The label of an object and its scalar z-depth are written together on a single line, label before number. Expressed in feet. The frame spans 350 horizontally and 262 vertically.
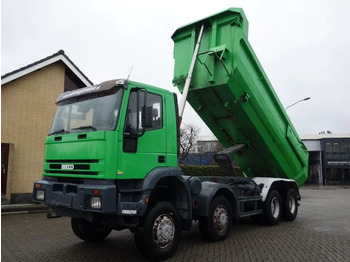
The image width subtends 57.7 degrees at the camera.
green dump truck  16.07
